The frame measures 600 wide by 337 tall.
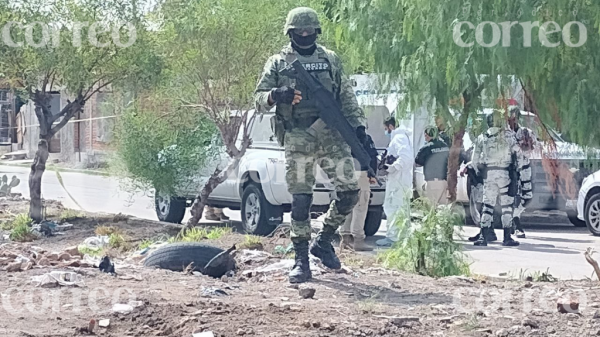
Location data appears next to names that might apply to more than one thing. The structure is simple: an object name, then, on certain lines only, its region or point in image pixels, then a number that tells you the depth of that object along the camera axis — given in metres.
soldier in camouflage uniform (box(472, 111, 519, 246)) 11.91
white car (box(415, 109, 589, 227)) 14.21
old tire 7.79
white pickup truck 12.49
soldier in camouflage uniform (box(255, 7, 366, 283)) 7.17
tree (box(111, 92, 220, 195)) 12.34
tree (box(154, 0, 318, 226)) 11.04
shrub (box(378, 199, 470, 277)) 7.81
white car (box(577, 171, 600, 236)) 13.48
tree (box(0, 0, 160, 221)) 11.44
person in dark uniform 13.32
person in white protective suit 12.16
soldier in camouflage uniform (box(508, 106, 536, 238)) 11.65
